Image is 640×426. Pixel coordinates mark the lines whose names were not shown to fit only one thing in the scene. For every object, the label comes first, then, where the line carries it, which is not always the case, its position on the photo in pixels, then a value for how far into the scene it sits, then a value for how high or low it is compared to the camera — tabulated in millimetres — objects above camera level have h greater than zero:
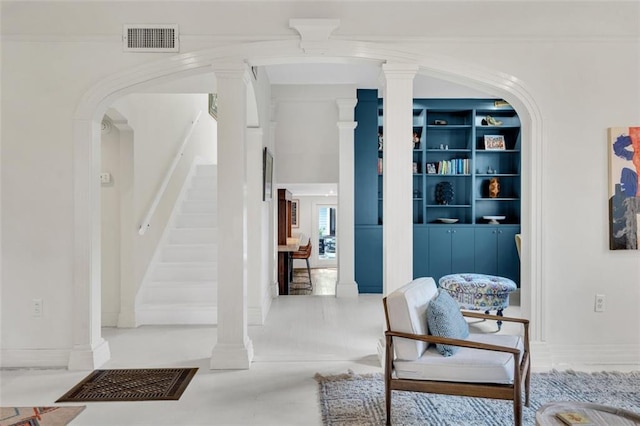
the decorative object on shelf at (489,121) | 6559 +1388
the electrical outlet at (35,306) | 3363 -737
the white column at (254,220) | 4668 -89
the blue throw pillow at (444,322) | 2408 -639
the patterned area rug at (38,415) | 2476 -1219
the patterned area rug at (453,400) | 2467 -1197
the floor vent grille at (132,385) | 2816 -1216
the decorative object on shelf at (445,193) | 6578 +283
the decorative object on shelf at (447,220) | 6520 -132
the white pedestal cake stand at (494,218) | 6523 -104
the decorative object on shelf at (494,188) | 6566 +357
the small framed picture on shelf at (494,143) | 6586 +1053
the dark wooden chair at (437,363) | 2258 -832
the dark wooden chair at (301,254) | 8273 -857
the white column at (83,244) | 3346 -248
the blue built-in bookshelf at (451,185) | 6305 +386
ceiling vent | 3301 +1352
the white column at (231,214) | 3328 -16
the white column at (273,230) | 5836 -257
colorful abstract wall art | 3354 +188
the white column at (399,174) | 3338 +294
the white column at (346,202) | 6020 +137
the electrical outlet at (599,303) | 3395 -733
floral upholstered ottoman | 4355 -846
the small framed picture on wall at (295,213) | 12336 -35
